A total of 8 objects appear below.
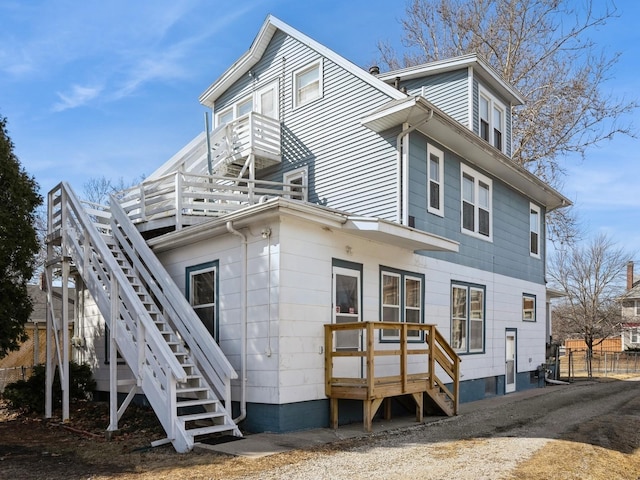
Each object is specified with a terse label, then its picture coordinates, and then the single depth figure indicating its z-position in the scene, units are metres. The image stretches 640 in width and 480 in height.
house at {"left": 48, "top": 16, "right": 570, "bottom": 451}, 8.96
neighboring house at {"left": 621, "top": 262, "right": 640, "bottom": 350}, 46.62
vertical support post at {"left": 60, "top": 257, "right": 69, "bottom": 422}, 10.43
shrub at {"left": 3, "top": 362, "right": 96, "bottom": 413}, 11.52
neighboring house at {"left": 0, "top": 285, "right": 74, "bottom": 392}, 15.78
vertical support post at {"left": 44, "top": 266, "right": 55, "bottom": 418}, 10.88
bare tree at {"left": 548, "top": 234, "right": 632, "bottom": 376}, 36.69
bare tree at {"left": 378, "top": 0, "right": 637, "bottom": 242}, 22.50
